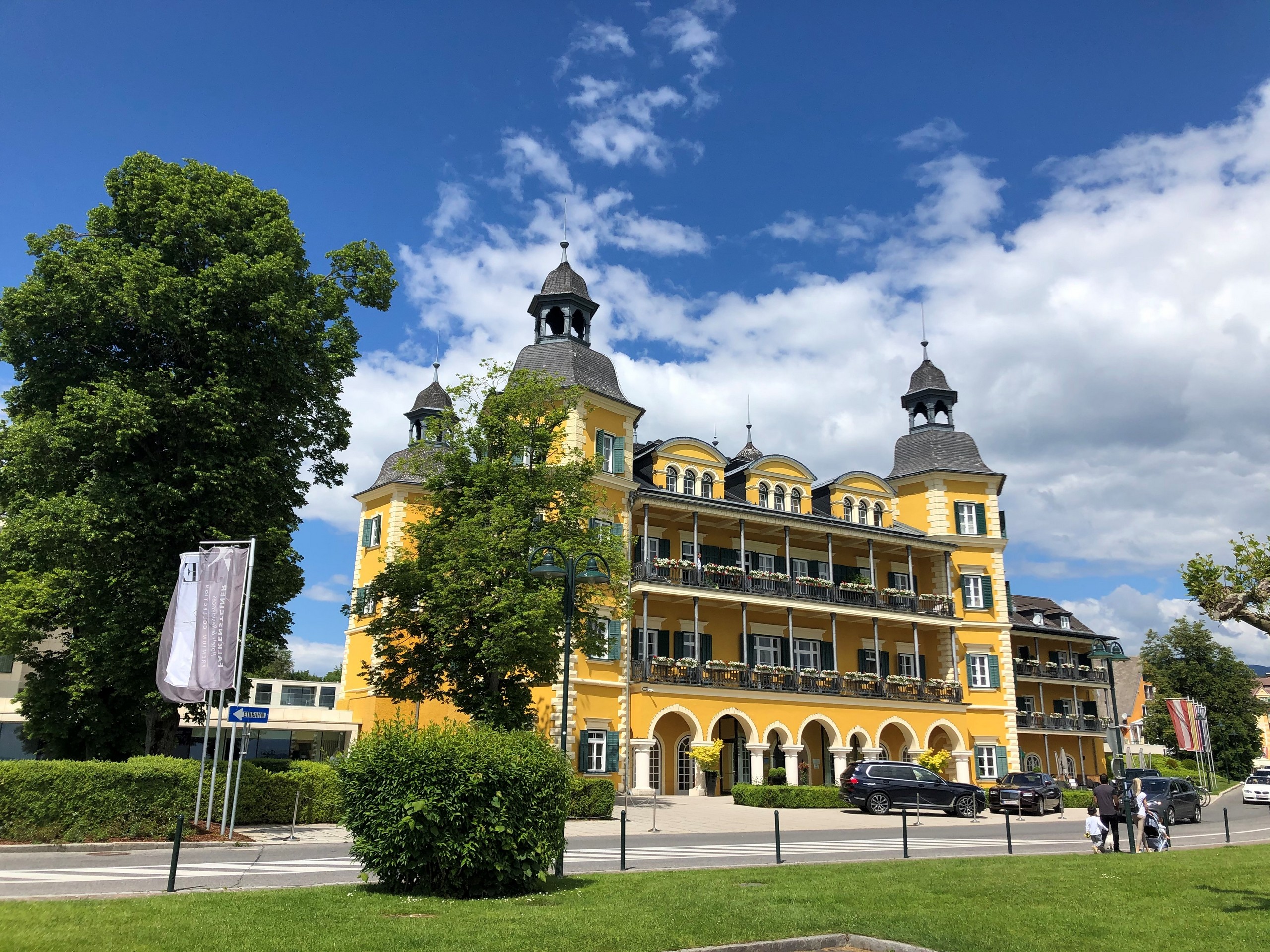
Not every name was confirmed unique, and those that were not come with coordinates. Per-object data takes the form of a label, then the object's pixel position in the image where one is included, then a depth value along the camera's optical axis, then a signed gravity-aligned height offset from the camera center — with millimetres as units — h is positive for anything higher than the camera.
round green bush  11031 -845
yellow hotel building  36062 +5654
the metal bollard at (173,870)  11406 -1586
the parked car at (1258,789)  39594 -1644
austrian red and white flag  46438 +1231
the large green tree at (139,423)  21766 +7171
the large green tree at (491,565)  25422 +4711
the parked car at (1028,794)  33219 -1614
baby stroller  18891 -1636
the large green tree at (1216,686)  67250 +4410
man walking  18484 -1142
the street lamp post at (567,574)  15222 +2964
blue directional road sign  20000 +459
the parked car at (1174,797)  28047 -1411
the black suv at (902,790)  29766 -1388
